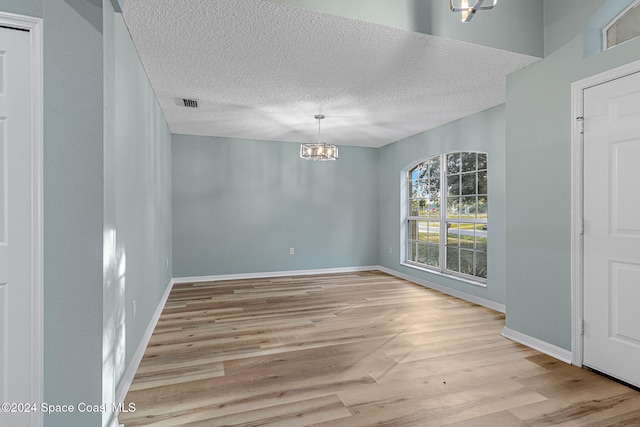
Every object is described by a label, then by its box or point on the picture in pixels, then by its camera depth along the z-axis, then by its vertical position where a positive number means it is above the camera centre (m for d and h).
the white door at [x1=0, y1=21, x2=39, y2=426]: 1.40 -0.08
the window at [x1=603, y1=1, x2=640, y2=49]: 2.18 +1.36
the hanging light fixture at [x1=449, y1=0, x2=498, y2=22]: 1.42 +0.98
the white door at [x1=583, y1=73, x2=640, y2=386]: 2.07 -0.13
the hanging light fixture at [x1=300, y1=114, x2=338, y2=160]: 4.06 +0.80
